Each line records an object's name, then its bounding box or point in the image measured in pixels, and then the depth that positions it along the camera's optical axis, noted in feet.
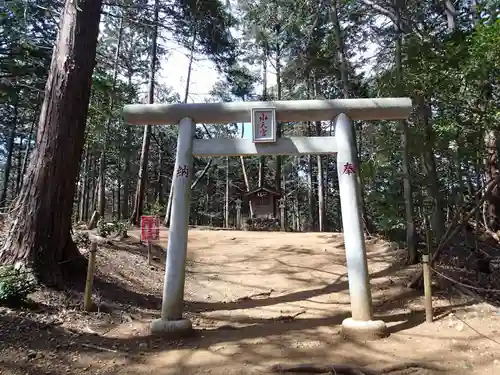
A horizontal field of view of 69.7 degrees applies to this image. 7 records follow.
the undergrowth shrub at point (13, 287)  12.76
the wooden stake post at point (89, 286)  14.70
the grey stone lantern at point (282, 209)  77.77
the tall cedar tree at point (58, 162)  14.88
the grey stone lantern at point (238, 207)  97.82
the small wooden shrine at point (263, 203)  61.38
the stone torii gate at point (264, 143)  14.35
